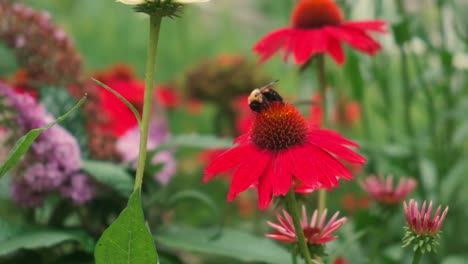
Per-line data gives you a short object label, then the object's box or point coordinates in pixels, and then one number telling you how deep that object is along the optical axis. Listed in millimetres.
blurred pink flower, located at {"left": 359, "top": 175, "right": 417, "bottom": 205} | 793
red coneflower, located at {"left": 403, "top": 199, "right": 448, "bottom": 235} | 484
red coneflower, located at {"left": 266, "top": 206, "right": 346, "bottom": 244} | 526
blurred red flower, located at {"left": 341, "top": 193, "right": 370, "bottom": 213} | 1295
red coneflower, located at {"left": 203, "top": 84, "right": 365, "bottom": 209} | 488
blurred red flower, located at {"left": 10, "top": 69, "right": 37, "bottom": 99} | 995
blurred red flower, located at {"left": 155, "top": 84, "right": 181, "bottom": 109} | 1512
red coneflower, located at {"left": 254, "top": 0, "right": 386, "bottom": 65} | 724
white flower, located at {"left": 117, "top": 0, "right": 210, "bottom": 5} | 500
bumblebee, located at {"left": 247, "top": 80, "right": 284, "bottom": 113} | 531
